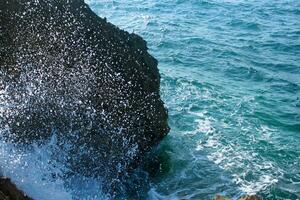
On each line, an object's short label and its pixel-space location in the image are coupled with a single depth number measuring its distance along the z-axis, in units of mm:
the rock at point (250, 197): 9531
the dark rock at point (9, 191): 8211
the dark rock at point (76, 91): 12008
